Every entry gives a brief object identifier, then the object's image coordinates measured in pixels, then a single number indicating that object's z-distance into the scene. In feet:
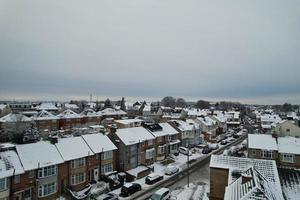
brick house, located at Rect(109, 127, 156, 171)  136.05
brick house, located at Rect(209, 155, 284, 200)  59.36
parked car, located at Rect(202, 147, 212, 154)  190.37
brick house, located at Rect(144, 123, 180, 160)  166.50
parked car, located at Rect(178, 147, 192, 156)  187.36
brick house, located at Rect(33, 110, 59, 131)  226.58
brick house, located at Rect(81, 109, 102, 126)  270.05
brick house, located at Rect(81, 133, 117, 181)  119.44
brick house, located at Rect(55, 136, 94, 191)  104.88
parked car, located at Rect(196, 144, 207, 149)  211.37
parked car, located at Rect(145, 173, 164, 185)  120.37
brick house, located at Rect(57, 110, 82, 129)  249.55
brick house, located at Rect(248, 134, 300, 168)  134.92
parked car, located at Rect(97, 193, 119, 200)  97.63
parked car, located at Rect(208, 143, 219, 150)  205.44
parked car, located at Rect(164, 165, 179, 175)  136.09
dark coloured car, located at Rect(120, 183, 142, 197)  106.11
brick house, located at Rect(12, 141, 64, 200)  87.15
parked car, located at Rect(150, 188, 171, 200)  95.94
